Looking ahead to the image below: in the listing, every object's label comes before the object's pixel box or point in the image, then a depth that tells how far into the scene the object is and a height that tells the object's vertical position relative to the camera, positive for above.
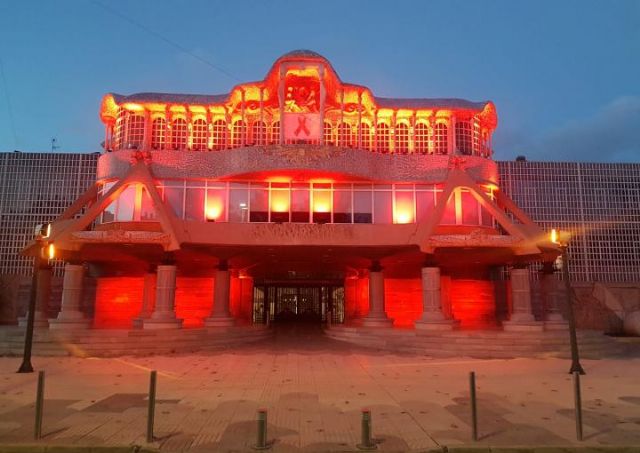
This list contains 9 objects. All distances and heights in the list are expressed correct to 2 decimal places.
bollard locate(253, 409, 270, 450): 7.54 -2.16
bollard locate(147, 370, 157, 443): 7.89 -2.07
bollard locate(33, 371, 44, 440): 8.00 -2.02
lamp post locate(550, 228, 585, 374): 15.19 -0.41
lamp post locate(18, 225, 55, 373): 15.29 -0.63
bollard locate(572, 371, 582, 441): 8.08 -2.01
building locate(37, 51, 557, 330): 24.28 +5.11
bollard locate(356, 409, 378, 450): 7.63 -2.23
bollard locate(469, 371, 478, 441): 8.05 -2.10
